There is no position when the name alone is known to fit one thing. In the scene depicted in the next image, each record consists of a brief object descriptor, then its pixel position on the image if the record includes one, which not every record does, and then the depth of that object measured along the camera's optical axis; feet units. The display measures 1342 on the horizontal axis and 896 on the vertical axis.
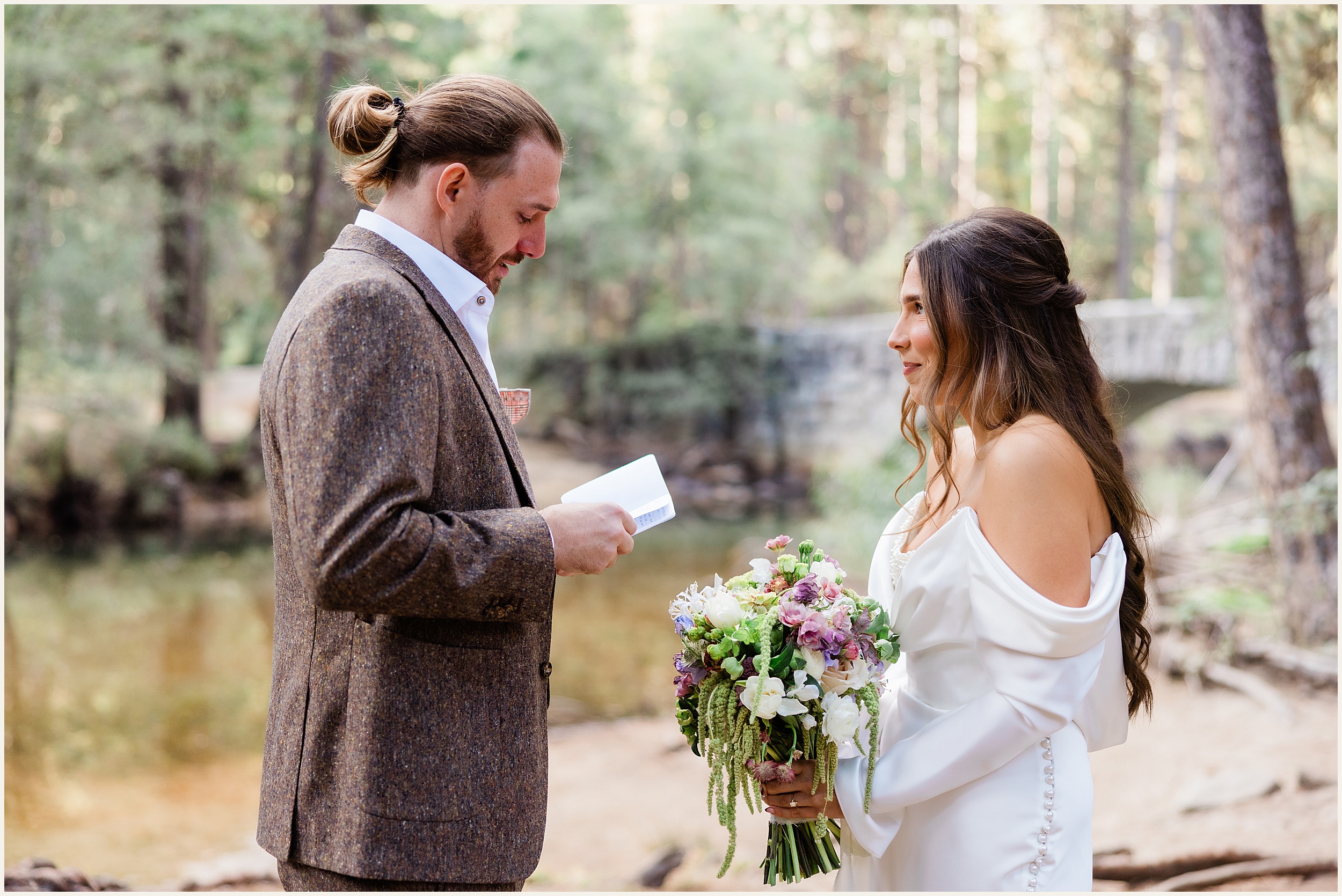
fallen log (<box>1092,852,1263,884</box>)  13.88
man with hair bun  4.92
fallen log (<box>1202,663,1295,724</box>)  21.08
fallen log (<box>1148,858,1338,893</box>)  13.38
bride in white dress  6.36
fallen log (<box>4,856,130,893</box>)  11.61
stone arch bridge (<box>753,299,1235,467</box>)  40.91
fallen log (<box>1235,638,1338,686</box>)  21.66
